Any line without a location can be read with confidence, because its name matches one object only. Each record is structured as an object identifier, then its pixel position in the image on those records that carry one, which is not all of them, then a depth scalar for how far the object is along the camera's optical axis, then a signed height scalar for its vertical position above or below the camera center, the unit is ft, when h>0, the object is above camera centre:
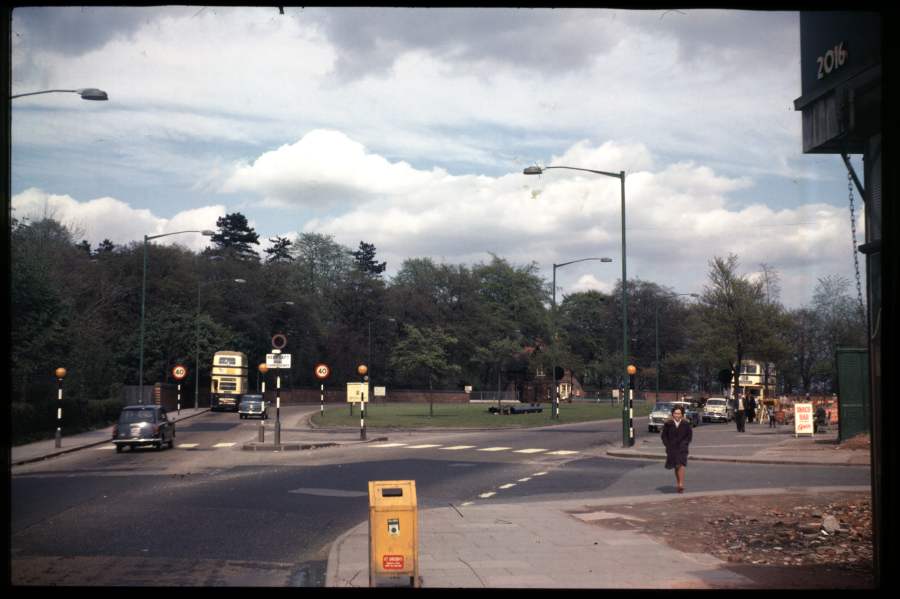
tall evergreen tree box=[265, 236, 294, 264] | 344.90 +37.86
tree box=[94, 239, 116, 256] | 337.02 +40.80
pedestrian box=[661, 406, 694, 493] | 61.21 -6.29
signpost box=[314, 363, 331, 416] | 114.21 -2.73
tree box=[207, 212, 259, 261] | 325.42 +41.35
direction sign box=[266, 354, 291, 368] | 101.50 -1.17
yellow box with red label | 29.30 -6.14
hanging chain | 33.31 +3.15
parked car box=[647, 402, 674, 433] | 144.77 -11.03
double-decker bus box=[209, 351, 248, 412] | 213.87 -7.10
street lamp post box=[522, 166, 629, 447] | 112.47 +21.35
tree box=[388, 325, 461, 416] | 188.14 -1.27
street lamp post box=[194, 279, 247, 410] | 212.23 -2.55
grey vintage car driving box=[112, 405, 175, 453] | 97.45 -8.34
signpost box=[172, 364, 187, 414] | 179.73 -4.22
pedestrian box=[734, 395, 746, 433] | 140.27 -10.42
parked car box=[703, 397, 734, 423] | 198.70 -13.98
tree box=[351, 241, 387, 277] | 382.77 +37.97
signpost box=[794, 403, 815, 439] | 113.39 -9.07
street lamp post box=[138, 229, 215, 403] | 160.13 -5.71
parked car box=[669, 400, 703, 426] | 169.58 -12.89
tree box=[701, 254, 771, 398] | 180.34 +6.46
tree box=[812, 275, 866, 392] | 129.90 +4.02
